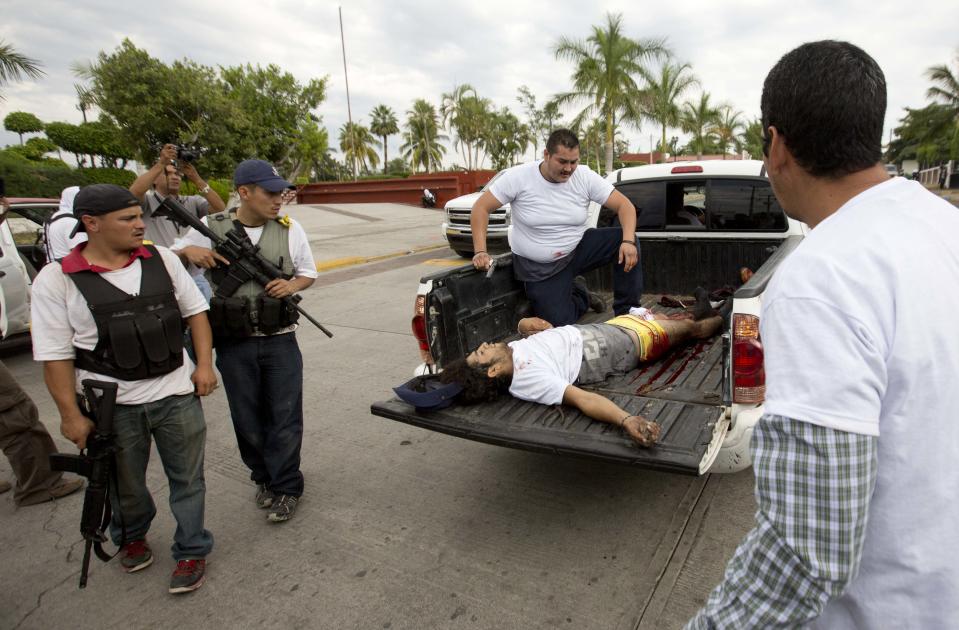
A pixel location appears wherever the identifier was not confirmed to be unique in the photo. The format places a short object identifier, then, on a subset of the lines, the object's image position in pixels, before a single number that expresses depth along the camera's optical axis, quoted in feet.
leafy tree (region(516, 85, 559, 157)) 149.59
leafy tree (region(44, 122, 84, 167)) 110.11
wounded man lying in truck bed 9.48
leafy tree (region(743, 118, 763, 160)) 182.27
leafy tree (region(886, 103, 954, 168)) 138.31
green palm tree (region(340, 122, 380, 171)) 225.76
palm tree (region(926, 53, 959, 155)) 133.80
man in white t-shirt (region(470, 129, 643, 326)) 14.01
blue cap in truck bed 9.66
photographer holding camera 12.35
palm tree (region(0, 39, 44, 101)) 51.37
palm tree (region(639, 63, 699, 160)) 108.68
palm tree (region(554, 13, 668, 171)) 82.38
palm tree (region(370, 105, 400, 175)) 224.94
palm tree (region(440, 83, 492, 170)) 163.63
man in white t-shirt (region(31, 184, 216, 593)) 7.99
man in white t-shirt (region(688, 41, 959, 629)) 2.67
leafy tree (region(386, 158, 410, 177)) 255.19
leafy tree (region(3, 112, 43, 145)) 116.98
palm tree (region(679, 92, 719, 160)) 147.64
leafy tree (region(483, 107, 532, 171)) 172.47
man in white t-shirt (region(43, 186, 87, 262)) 14.14
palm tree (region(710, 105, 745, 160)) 180.86
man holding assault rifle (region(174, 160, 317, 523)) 9.85
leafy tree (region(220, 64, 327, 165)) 98.07
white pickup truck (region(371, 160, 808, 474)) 8.63
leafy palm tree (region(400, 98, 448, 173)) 190.80
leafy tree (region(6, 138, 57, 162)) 98.94
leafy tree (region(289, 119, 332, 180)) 103.65
